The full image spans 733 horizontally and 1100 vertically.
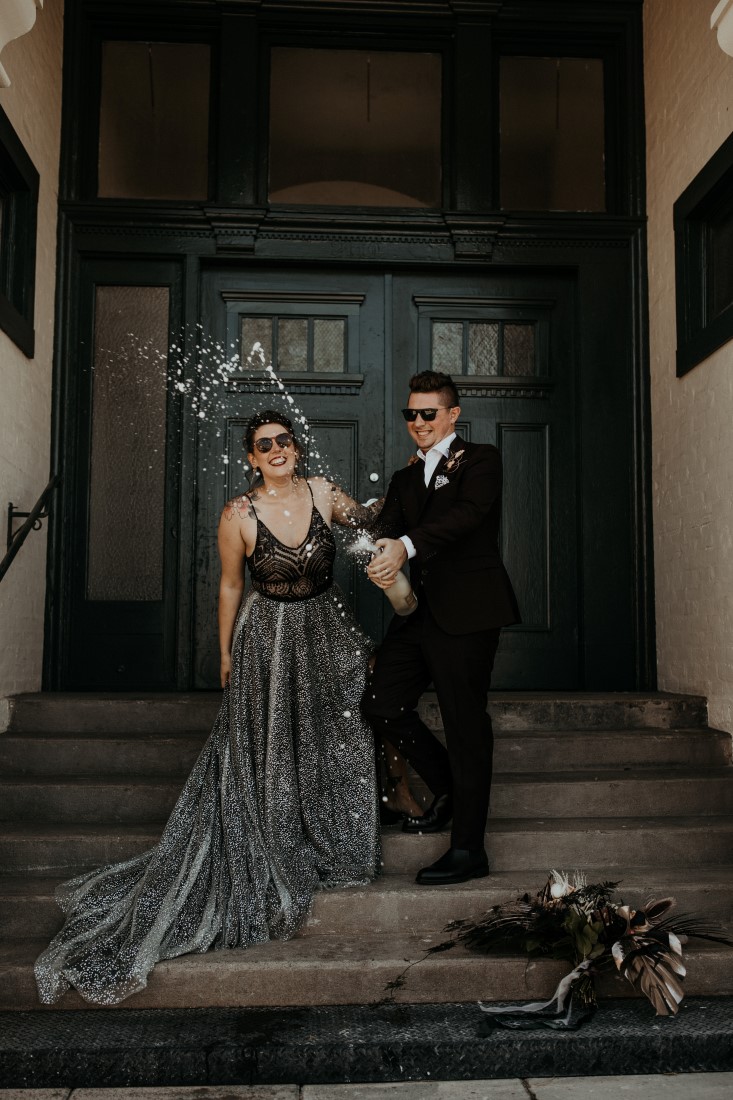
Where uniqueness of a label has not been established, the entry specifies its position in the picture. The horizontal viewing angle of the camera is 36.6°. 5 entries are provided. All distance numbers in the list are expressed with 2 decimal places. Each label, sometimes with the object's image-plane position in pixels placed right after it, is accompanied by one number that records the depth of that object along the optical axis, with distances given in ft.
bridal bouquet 12.00
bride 13.41
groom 14.32
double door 21.35
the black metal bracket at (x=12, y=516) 17.74
